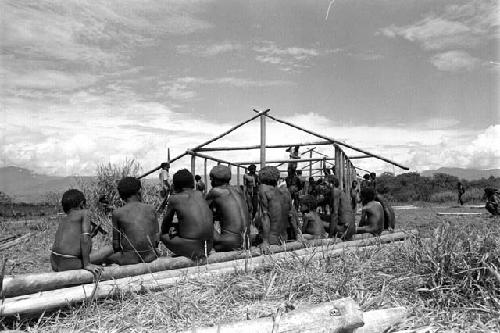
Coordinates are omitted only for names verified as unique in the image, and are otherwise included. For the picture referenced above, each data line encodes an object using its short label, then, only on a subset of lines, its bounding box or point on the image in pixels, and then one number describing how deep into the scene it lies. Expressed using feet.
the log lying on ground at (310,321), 11.16
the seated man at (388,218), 29.86
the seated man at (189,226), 18.60
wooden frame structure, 38.11
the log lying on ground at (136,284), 13.15
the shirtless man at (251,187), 42.38
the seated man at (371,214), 26.68
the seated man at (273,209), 22.48
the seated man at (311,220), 25.23
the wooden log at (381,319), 12.52
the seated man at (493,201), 57.36
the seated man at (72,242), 16.70
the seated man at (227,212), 20.52
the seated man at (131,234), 17.98
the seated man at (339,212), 26.94
